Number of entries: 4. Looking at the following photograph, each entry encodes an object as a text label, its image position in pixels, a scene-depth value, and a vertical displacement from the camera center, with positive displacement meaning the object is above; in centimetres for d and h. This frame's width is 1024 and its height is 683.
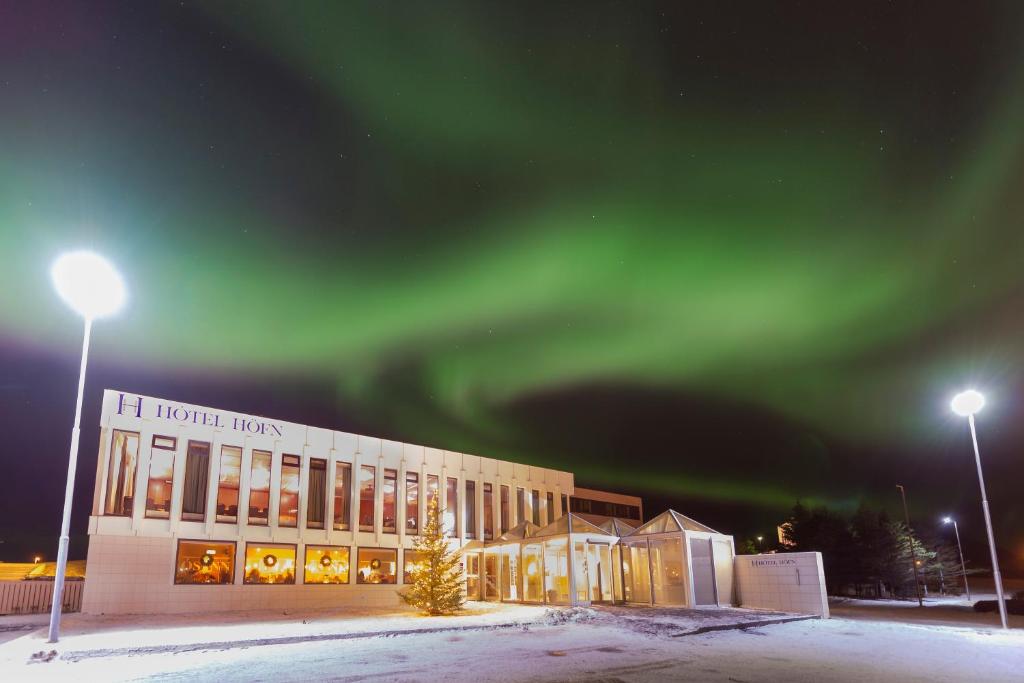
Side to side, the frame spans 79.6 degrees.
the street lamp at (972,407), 2184 +309
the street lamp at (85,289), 1648 +598
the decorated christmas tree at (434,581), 2428 -282
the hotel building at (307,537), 2517 -129
